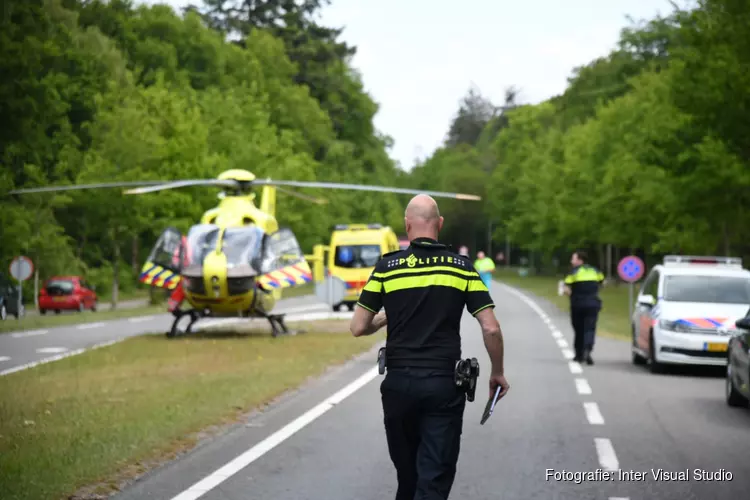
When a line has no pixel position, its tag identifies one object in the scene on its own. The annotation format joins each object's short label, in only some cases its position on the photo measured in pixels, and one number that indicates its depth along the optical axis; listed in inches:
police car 700.0
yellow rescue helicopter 1048.2
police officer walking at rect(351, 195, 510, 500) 235.3
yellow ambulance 1808.6
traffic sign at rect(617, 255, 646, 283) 1263.5
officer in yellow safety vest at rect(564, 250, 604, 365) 763.4
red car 1883.6
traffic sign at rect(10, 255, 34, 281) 1440.7
